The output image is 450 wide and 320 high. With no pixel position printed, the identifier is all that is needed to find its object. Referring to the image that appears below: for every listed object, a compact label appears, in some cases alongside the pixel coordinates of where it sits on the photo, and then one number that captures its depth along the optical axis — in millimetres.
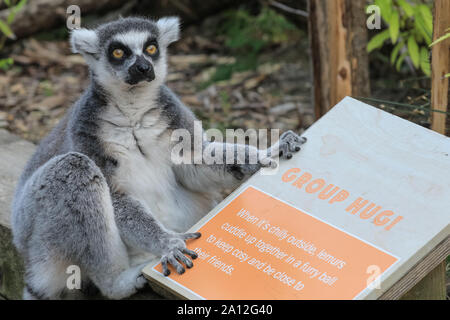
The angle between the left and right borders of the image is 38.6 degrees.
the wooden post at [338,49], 5176
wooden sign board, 2818
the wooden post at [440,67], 4066
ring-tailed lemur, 3547
